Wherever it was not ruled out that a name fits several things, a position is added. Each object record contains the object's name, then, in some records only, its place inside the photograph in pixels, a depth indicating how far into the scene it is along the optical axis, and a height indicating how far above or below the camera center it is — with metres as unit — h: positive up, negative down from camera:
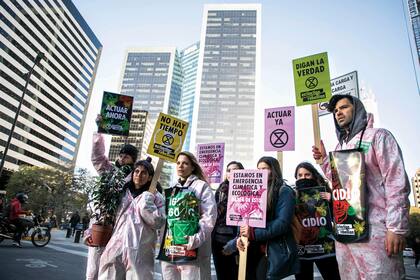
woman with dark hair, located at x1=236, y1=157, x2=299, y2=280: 2.11 -0.13
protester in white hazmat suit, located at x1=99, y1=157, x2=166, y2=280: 2.52 -0.25
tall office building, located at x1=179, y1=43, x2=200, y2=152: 155.25 +83.78
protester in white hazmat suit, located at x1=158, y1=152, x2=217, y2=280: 2.35 -0.11
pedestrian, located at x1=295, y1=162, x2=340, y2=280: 2.81 -0.37
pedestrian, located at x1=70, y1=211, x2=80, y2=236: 18.30 -0.56
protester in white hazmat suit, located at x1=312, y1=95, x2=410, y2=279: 1.62 +0.15
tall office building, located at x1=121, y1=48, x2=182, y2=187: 147.12 +77.57
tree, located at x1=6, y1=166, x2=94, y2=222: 37.62 +3.10
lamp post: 14.91 +8.42
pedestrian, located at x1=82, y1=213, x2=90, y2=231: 19.70 -0.63
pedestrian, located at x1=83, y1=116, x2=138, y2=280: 3.42 +0.73
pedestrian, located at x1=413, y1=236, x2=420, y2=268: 15.30 -0.97
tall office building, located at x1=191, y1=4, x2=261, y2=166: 130.88 +72.40
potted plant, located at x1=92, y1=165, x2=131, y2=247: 2.73 +0.13
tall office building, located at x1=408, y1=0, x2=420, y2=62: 59.35 +48.68
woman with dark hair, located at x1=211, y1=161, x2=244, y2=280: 3.16 -0.31
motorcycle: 8.20 -0.74
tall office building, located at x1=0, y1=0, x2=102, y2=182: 59.94 +35.09
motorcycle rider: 8.25 -0.36
